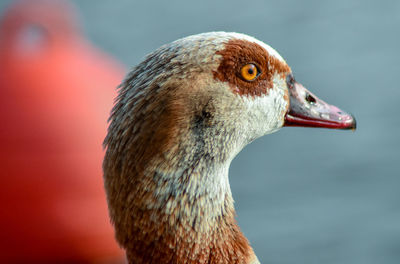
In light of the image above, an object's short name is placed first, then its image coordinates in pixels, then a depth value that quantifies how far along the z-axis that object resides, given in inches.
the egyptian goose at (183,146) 172.2
